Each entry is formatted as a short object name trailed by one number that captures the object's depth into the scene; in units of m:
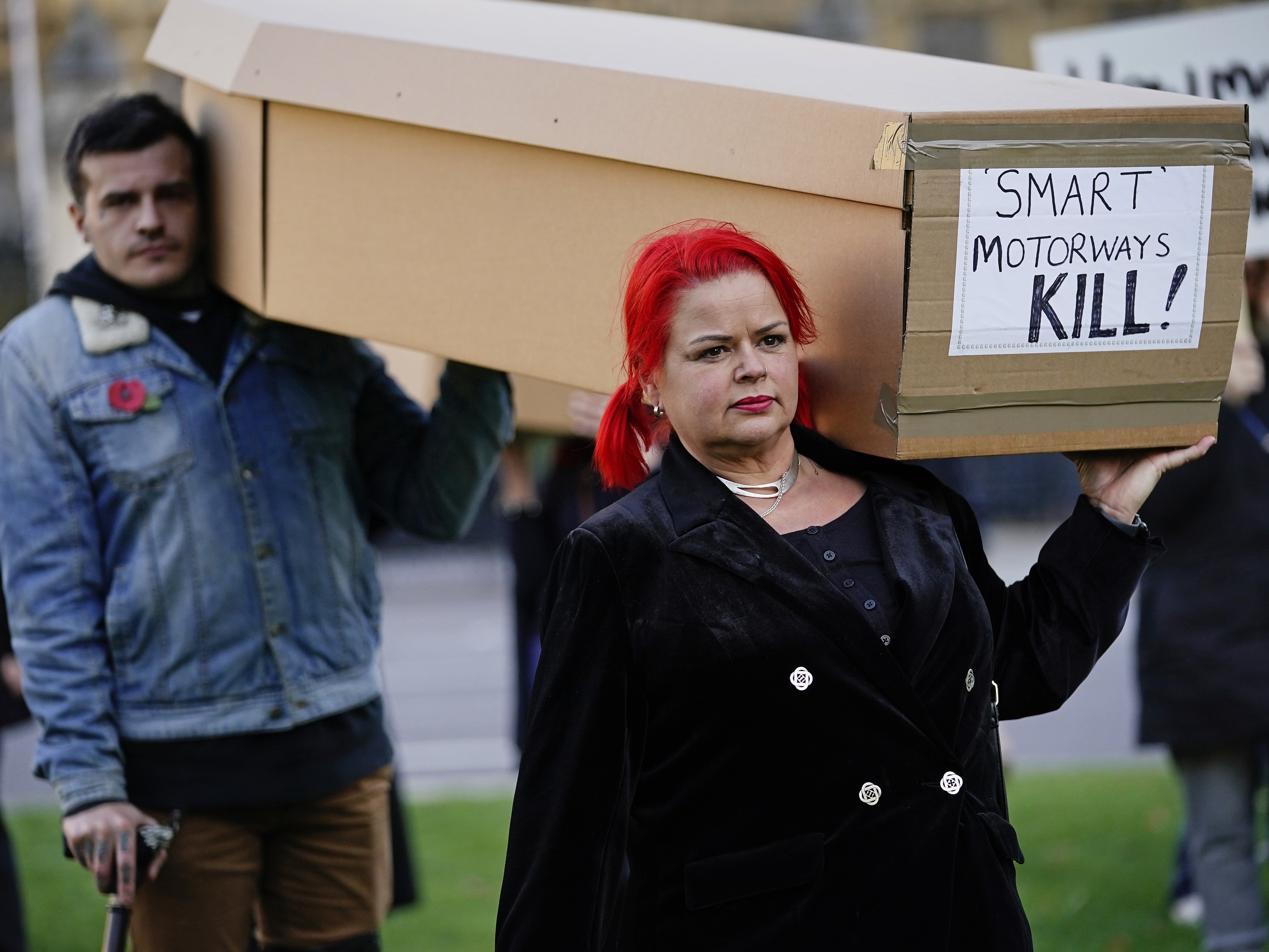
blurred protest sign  8.68
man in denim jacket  5.90
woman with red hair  4.29
